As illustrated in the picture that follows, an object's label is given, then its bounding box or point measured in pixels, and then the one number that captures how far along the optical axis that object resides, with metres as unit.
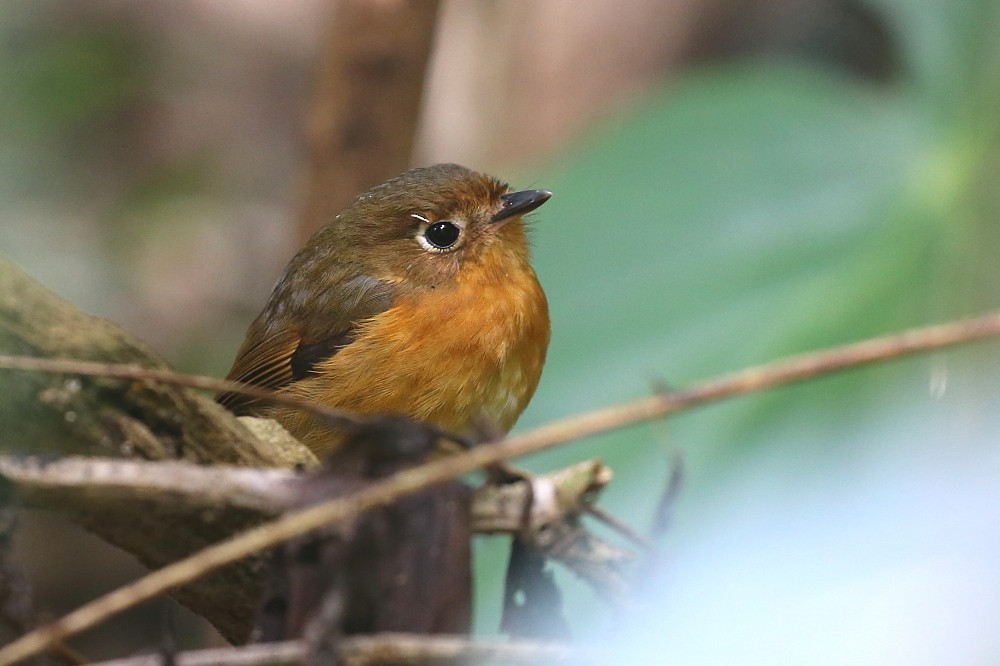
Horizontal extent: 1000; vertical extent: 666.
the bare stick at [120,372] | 3.78
